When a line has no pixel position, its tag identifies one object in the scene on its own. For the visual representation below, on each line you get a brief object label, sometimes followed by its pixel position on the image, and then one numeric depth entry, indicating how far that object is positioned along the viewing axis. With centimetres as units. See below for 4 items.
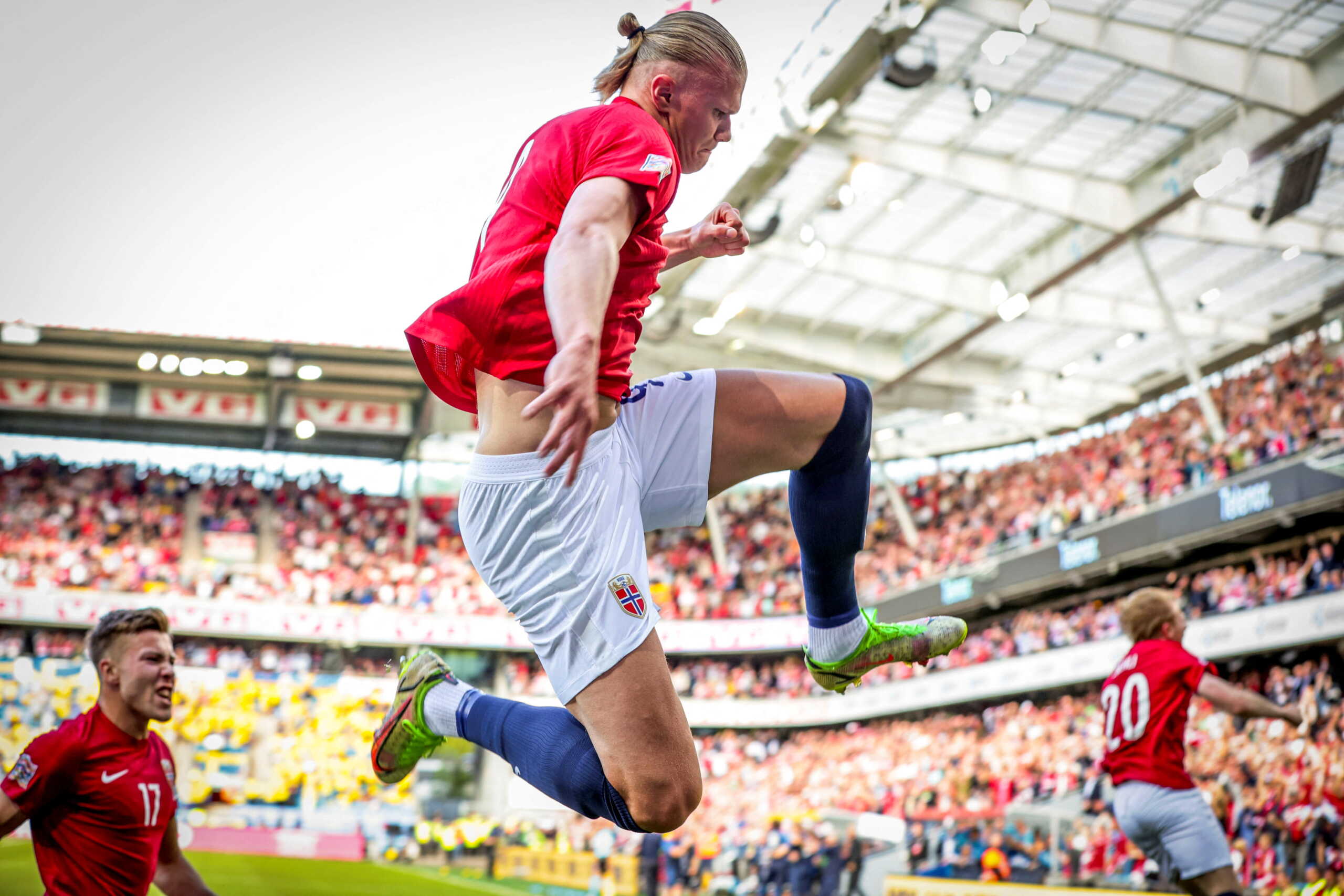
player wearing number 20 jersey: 473
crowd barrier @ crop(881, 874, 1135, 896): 1012
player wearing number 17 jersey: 354
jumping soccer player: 225
